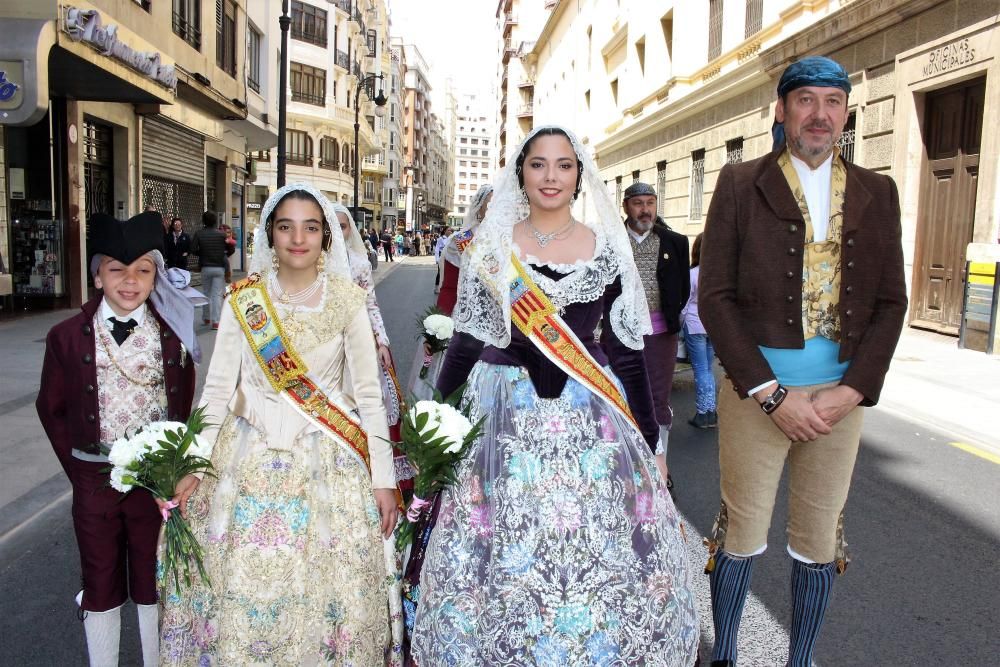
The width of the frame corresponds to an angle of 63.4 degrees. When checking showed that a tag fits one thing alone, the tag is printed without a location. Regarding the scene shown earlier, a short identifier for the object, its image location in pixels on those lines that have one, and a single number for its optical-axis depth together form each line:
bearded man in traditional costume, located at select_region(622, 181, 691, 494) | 5.84
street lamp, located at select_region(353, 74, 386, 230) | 27.71
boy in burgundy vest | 2.94
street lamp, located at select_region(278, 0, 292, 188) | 17.53
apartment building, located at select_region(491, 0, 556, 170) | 66.69
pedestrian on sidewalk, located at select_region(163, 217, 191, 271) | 14.91
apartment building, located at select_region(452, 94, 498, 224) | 193.57
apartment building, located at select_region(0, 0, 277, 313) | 10.80
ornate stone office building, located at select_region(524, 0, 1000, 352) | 11.69
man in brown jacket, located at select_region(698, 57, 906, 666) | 2.71
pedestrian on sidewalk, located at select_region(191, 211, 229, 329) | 13.39
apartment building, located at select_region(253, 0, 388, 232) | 47.44
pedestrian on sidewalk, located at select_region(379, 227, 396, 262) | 44.96
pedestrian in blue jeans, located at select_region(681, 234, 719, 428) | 7.21
